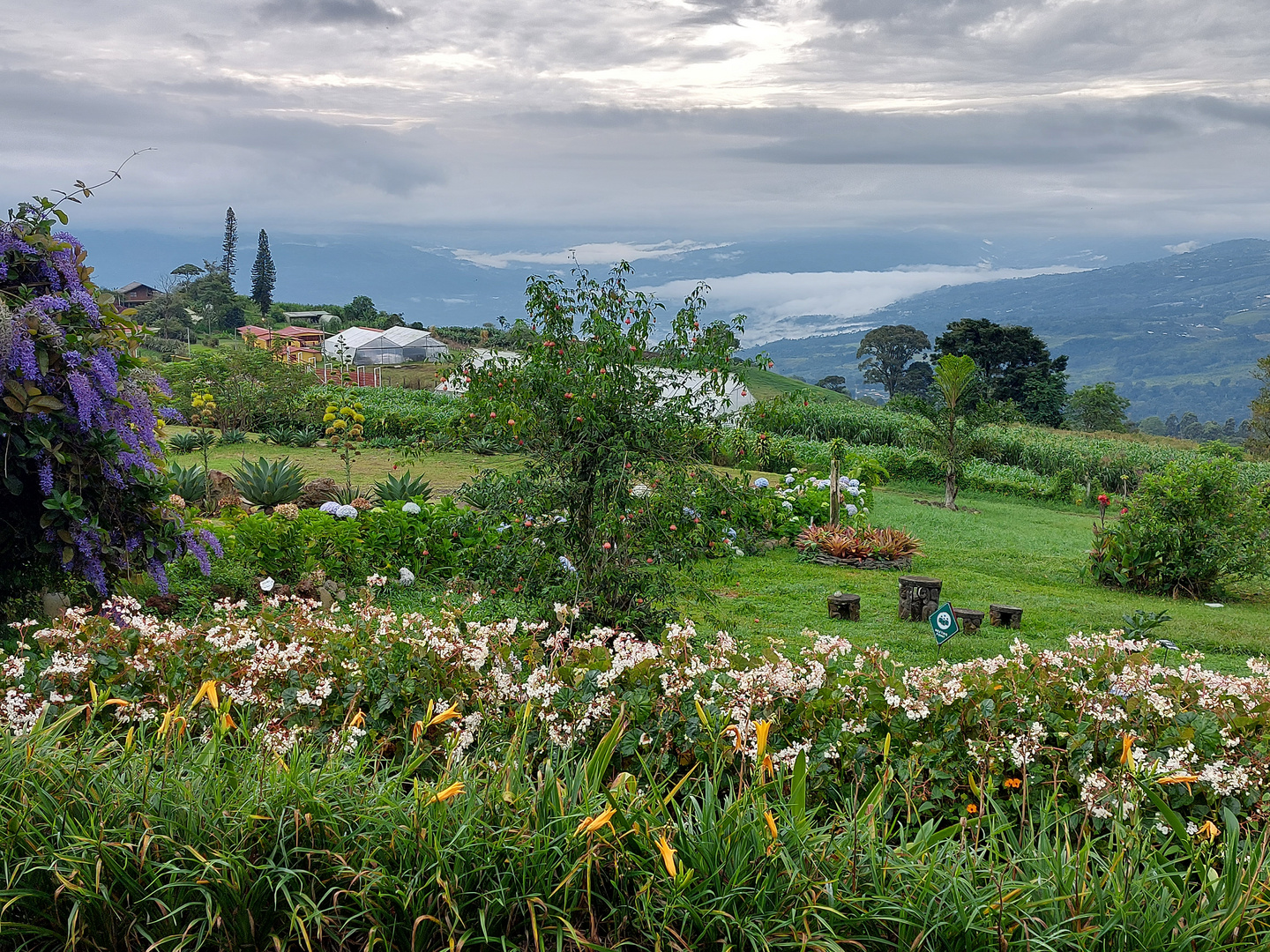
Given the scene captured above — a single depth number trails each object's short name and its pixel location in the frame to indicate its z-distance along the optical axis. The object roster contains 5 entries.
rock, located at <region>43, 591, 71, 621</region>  5.70
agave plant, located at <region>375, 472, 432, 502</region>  9.20
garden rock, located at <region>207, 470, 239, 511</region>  9.45
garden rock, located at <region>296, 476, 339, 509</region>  9.61
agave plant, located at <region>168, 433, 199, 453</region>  15.98
